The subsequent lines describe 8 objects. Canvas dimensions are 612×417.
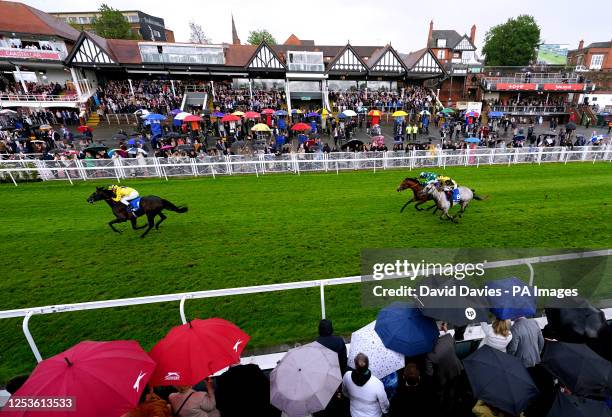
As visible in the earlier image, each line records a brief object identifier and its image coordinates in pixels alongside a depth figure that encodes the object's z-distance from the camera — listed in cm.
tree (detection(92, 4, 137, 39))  5019
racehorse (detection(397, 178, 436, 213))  992
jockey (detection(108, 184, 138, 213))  834
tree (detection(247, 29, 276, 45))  7737
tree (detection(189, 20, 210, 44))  7812
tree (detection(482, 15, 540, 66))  5694
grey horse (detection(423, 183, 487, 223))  935
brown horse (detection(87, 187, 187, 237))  845
